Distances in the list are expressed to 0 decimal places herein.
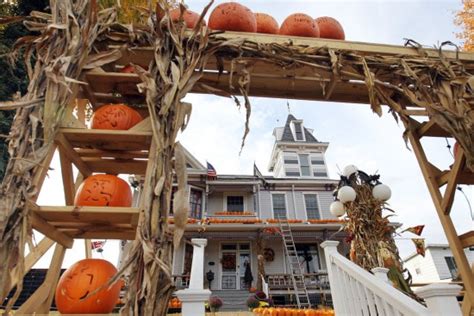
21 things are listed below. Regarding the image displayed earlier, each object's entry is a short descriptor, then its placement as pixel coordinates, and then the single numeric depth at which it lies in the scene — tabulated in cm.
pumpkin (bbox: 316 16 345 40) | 230
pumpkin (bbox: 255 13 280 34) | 221
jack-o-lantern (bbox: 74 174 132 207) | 142
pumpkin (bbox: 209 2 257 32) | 201
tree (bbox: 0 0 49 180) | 482
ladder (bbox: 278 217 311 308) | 1012
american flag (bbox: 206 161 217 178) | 1318
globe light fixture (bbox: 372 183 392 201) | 398
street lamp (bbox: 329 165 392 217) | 400
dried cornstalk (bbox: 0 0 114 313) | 105
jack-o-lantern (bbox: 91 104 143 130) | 157
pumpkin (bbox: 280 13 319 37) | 216
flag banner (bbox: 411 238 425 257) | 688
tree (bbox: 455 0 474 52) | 904
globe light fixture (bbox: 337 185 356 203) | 403
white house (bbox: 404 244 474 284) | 1450
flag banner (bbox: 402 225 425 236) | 743
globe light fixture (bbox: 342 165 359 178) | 439
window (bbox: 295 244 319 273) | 1206
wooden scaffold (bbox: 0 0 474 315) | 109
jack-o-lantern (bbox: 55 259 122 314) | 129
